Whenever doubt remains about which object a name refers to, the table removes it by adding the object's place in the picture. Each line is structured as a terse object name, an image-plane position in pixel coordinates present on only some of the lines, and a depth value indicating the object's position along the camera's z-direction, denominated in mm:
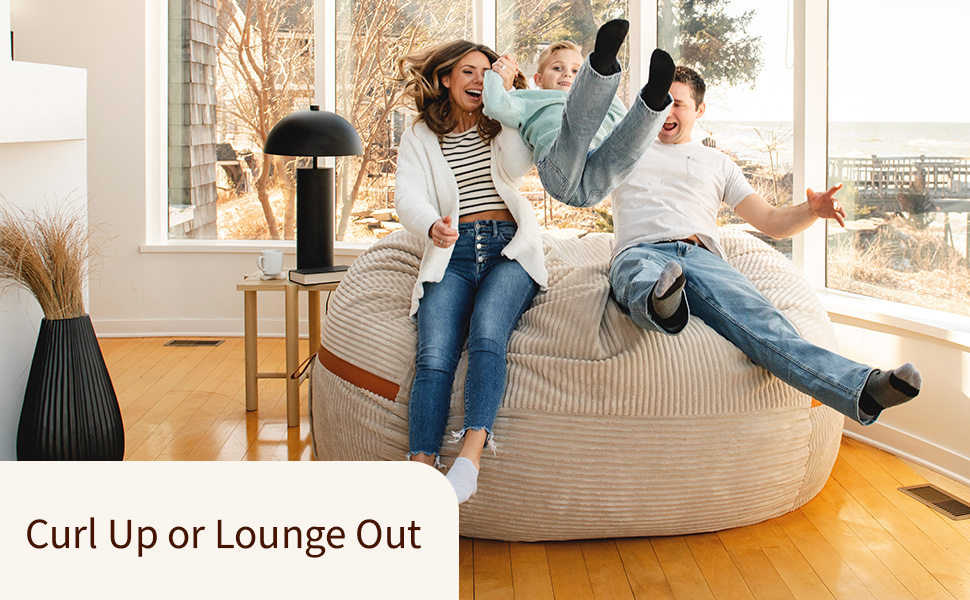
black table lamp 3221
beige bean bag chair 2145
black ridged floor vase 2418
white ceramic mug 3320
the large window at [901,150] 2844
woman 2115
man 1946
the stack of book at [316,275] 3241
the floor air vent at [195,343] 4492
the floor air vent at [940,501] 2424
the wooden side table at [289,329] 3152
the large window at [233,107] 4719
